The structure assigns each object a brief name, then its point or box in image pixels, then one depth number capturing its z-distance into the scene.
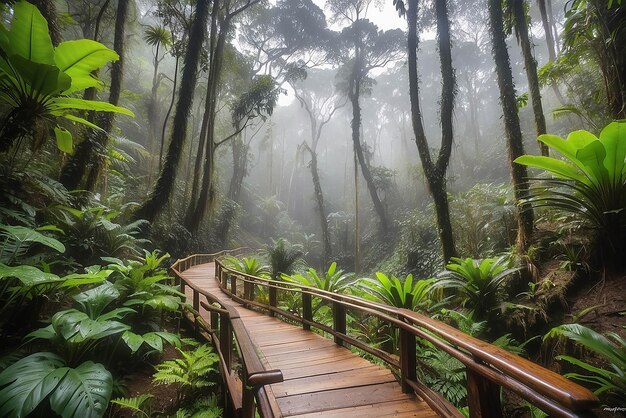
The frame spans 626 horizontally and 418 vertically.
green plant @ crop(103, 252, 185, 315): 3.71
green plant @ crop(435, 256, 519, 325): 4.11
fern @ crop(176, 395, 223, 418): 2.72
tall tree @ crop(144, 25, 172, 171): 10.04
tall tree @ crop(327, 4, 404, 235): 17.27
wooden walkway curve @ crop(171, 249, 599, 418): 1.12
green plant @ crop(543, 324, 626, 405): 2.12
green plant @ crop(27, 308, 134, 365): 2.43
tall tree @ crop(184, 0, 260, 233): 10.88
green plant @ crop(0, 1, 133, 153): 2.71
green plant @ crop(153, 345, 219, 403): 2.97
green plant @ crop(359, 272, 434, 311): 4.36
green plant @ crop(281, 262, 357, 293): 6.04
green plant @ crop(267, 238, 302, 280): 9.11
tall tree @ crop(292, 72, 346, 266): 29.09
